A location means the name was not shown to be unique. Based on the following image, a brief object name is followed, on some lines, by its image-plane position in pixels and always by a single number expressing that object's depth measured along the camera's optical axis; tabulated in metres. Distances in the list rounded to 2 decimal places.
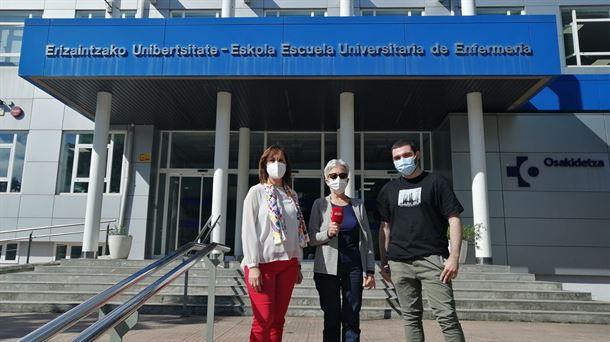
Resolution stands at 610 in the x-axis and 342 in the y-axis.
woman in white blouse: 3.02
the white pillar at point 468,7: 12.12
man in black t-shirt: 3.23
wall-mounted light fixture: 14.32
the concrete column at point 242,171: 13.87
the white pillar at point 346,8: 12.83
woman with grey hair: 3.32
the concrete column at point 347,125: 11.10
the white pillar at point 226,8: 12.92
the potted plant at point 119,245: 11.40
